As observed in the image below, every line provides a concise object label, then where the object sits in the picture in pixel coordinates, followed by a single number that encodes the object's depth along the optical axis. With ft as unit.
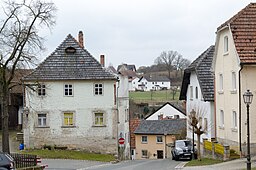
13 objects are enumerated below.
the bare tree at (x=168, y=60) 437.99
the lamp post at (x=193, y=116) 119.26
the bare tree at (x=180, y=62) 418.51
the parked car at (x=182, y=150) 130.81
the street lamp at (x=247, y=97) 76.23
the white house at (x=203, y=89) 133.08
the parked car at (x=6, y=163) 74.74
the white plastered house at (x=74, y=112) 155.22
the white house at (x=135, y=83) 516.73
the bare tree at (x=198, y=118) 115.75
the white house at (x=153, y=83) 483.10
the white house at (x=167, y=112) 271.90
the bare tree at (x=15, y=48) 108.06
